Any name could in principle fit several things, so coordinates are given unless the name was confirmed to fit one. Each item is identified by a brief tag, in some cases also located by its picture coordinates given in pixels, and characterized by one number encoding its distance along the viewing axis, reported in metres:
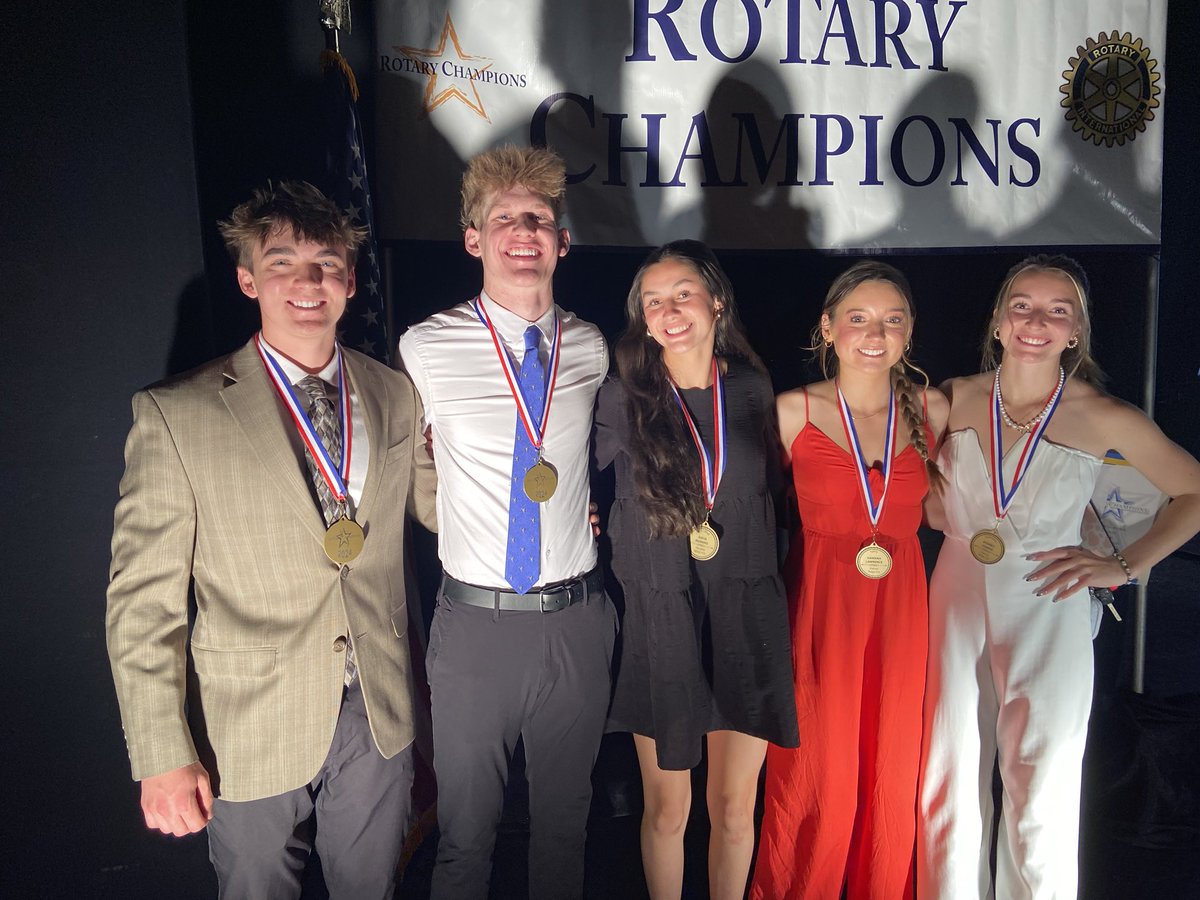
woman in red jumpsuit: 2.65
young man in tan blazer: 1.93
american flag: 2.72
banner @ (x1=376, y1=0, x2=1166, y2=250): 3.23
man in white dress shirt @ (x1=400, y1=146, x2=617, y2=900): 2.39
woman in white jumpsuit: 2.60
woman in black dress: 2.50
